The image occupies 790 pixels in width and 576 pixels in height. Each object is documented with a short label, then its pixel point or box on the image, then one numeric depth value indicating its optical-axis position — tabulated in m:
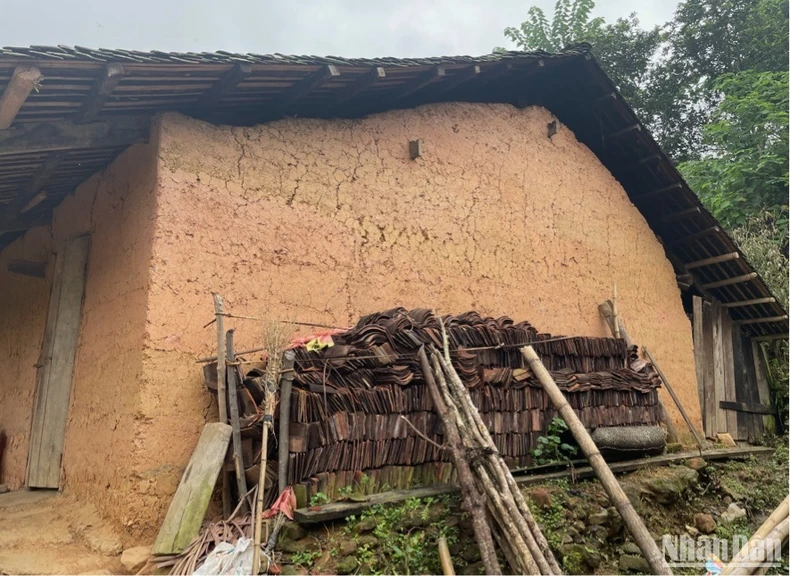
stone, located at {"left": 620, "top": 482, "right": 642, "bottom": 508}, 5.25
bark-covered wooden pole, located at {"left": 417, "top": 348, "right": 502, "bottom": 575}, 3.68
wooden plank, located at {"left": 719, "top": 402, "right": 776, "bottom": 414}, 9.96
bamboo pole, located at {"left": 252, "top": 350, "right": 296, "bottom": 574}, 3.62
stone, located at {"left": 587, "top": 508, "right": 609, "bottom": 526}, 4.79
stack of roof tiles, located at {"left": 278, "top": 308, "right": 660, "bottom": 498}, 4.30
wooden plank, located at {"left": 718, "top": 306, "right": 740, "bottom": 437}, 10.02
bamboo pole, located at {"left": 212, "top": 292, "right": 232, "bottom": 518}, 4.49
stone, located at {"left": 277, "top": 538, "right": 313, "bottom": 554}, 3.89
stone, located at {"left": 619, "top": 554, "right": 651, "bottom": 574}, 4.55
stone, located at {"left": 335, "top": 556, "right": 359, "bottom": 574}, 3.78
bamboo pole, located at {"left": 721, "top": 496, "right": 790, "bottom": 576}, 4.16
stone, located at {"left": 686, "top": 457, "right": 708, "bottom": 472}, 6.26
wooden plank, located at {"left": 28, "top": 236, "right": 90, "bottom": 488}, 5.86
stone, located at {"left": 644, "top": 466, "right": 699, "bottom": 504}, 5.52
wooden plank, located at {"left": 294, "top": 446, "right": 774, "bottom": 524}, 3.95
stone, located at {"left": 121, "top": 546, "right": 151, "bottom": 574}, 4.11
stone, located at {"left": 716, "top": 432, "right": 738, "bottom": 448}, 8.74
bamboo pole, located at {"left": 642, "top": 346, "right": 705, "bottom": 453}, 7.54
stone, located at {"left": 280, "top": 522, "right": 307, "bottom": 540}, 3.93
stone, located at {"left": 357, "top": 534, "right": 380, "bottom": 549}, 3.95
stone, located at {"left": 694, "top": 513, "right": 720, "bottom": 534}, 5.49
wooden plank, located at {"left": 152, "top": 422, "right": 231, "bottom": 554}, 4.07
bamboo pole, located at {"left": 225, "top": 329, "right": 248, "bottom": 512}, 4.32
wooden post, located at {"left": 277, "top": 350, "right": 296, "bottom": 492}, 4.12
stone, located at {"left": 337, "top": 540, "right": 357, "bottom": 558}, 3.86
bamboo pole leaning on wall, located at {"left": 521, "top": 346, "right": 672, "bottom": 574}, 4.20
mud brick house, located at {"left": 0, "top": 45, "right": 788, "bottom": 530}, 4.75
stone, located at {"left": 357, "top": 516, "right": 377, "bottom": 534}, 4.03
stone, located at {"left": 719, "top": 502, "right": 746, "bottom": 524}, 5.74
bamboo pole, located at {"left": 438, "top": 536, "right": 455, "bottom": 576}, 3.76
